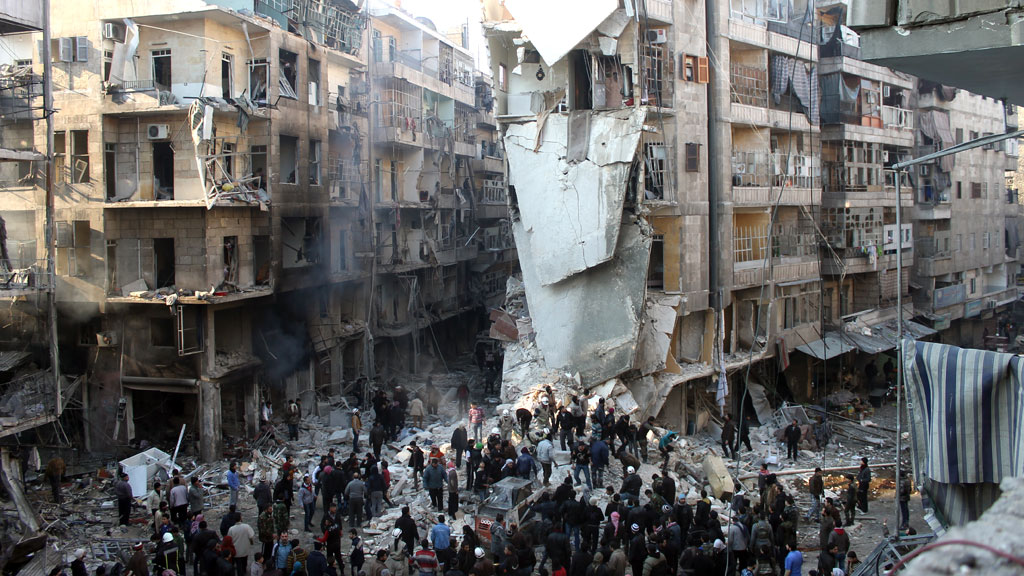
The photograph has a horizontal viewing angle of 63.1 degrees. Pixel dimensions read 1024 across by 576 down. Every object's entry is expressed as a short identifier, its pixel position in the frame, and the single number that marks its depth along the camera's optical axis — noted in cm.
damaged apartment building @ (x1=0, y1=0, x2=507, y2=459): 2336
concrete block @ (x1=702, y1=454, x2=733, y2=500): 1877
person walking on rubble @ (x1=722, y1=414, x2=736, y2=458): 2278
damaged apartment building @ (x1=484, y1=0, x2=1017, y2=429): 2345
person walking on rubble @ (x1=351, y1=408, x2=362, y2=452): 2172
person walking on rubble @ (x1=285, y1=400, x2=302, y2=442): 2406
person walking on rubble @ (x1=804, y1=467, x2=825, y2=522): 1709
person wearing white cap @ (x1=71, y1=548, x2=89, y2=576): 1180
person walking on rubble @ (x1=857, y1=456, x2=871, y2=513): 1792
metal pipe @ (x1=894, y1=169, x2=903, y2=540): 962
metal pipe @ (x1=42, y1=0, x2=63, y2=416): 1783
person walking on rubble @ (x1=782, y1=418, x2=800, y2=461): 2292
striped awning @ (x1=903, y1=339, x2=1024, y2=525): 783
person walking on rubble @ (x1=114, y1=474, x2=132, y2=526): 1662
